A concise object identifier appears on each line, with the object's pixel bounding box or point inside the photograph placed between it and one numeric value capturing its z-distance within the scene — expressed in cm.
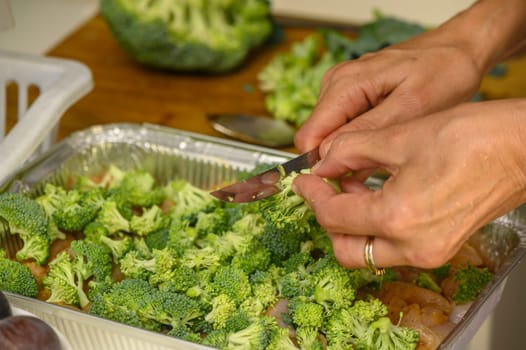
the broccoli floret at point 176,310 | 93
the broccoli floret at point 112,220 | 101
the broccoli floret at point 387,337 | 92
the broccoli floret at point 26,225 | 99
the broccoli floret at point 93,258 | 98
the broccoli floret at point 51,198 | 102
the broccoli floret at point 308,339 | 92
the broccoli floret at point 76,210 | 101
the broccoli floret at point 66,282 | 96
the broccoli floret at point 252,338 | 92
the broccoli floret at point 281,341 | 92
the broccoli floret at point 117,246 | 99
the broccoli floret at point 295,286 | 95
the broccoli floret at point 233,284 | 95
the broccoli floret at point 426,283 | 98
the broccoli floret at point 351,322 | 93
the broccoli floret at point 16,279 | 95
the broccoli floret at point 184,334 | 92
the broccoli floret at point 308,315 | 93
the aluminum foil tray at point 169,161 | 102
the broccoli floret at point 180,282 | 96
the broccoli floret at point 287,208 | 95
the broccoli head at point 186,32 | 125
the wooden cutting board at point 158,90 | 123
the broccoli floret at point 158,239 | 101
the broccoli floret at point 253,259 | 97
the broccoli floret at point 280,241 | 98
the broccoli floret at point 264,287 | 95
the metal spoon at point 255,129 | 118
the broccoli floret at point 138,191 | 104
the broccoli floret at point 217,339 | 92
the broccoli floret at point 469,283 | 98
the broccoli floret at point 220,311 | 94
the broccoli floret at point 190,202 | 103
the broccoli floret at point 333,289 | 94
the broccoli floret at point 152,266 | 97
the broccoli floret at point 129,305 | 93
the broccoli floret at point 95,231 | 100
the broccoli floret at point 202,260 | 97
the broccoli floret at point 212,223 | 101
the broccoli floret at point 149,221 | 102
